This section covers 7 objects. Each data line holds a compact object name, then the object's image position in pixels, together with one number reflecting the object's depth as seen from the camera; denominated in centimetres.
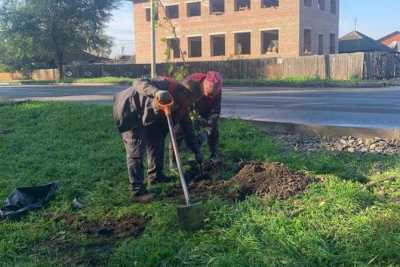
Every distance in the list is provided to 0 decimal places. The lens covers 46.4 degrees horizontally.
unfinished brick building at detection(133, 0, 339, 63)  3388
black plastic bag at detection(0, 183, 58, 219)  449
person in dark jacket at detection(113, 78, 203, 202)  466
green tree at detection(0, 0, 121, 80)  3881
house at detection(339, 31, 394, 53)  4085
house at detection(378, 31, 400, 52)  7194
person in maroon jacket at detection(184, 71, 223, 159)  492
